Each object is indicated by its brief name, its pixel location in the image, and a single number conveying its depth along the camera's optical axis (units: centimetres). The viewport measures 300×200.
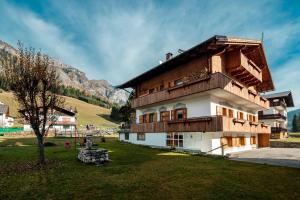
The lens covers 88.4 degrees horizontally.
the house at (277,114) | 3444
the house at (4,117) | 5514
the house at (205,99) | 1429
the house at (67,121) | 5529
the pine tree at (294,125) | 6657
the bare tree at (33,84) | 973
